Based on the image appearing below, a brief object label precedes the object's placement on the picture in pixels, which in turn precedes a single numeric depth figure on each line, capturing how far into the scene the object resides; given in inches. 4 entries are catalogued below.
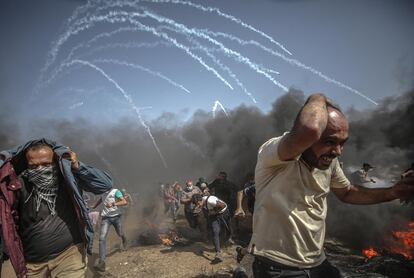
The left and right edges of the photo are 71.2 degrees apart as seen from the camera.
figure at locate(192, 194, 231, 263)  319.6
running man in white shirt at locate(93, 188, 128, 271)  321.1
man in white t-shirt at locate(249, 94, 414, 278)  77.4
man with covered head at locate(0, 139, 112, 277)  120.9
